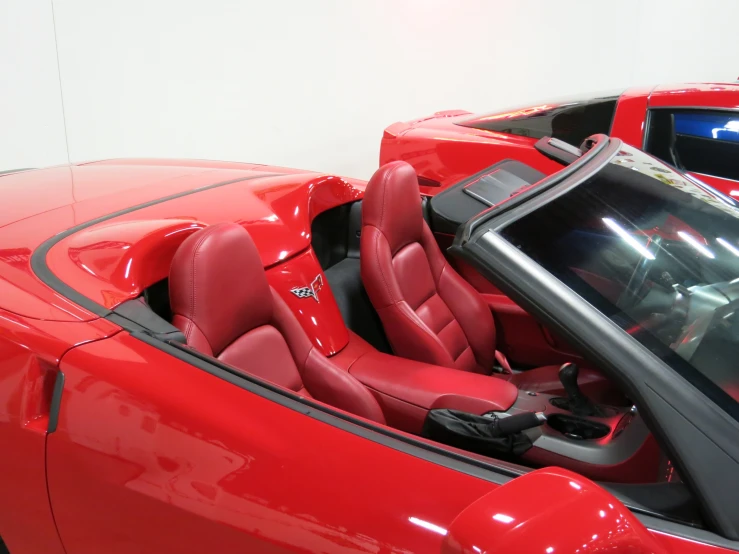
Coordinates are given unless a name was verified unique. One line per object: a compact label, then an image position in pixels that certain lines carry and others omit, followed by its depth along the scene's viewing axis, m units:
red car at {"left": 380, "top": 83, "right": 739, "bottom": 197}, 3.01
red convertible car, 0.95
